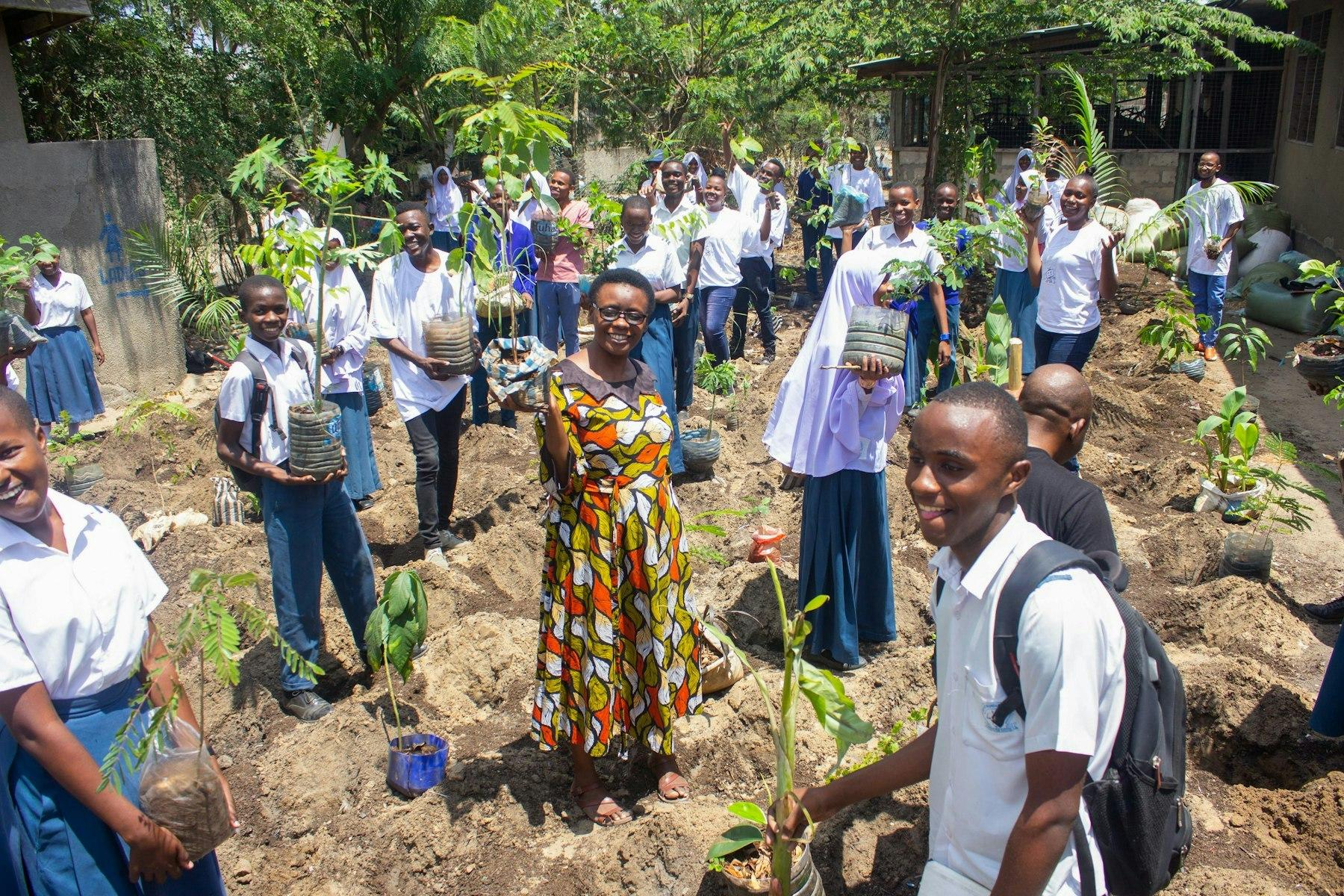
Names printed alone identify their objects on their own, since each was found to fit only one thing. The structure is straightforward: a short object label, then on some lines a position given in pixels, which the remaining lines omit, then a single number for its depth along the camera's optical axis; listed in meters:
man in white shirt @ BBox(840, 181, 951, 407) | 5.72
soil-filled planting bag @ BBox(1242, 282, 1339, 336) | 10.43
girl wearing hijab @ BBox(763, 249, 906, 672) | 4.36
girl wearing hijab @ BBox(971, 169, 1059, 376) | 8.06
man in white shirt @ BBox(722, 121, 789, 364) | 9.84
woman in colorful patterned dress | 3.28
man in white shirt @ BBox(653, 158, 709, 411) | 7.32
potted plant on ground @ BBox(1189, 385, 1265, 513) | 6.18
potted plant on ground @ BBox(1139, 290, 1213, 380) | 9.00
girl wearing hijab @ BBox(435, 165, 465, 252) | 10.87
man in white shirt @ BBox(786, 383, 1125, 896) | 1.70
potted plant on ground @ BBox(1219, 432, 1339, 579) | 5.33
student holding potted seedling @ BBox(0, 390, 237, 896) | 2.25
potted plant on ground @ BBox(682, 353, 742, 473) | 6.92
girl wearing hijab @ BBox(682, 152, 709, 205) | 10.02
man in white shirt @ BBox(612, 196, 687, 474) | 6.50
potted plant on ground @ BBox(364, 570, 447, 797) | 3.75
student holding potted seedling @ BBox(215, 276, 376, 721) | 4.00
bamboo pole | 4.08
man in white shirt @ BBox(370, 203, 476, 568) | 5.58
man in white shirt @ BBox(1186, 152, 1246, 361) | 9.30
